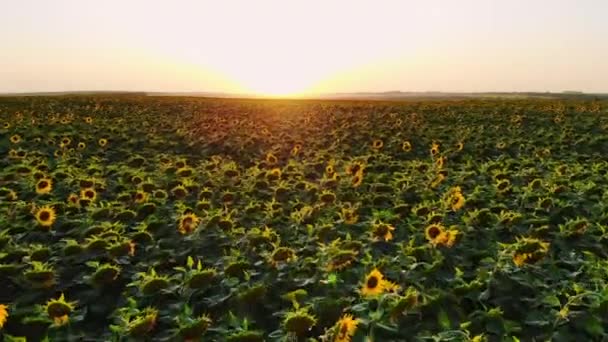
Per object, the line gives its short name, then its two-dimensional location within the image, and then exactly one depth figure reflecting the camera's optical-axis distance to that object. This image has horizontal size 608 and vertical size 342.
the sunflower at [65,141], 15.01
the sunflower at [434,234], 6.65
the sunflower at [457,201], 8.23
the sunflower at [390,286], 5.14
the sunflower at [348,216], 7.59
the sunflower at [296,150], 13.66
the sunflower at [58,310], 5.05
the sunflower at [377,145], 15.29
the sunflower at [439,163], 11.14
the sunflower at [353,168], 10.55
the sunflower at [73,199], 8.56
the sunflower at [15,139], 14.55
